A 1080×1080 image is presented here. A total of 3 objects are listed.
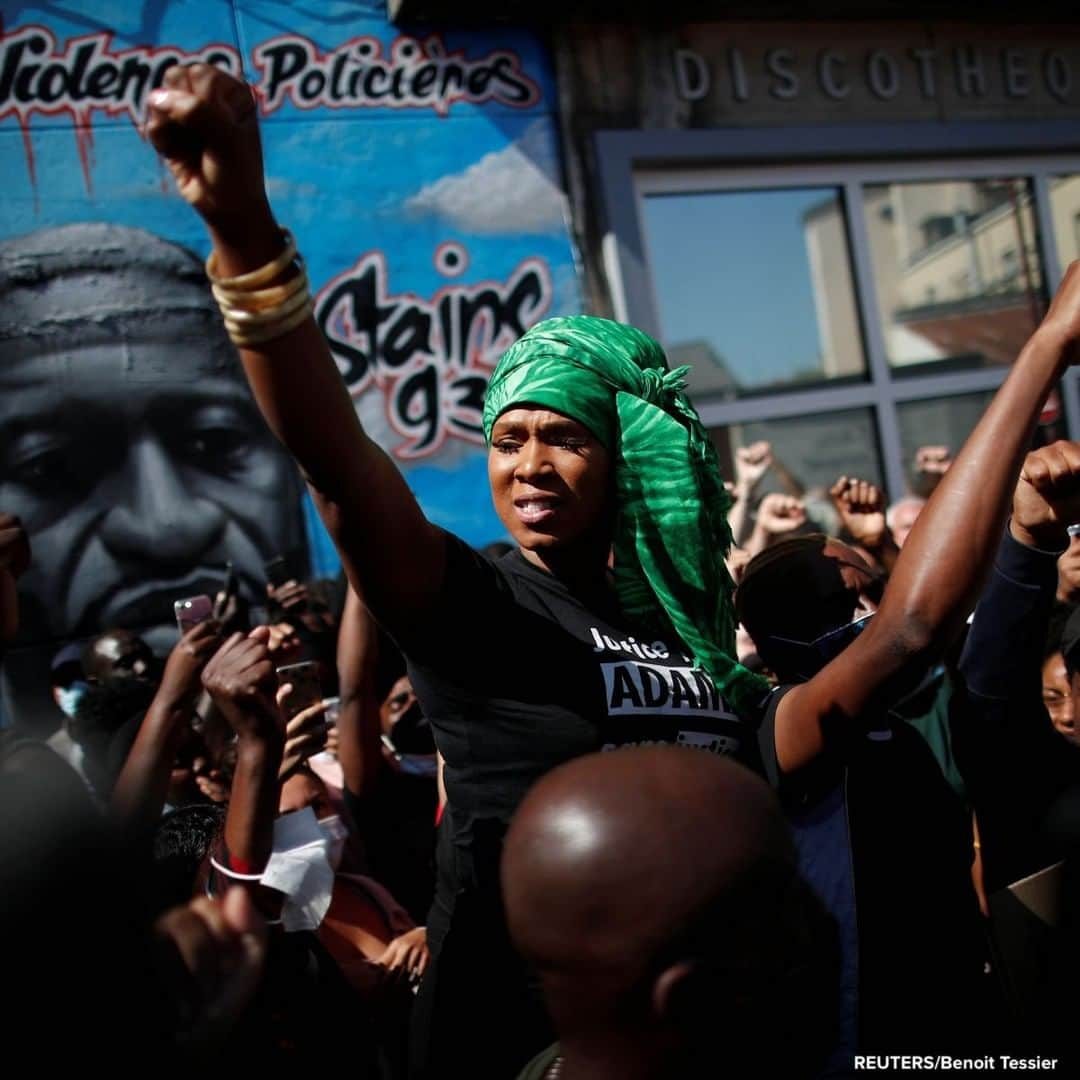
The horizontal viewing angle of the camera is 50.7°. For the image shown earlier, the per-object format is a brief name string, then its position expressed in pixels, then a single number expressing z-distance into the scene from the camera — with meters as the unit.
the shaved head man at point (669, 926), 0.94
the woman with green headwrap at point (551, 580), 1.26
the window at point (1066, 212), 6.16
